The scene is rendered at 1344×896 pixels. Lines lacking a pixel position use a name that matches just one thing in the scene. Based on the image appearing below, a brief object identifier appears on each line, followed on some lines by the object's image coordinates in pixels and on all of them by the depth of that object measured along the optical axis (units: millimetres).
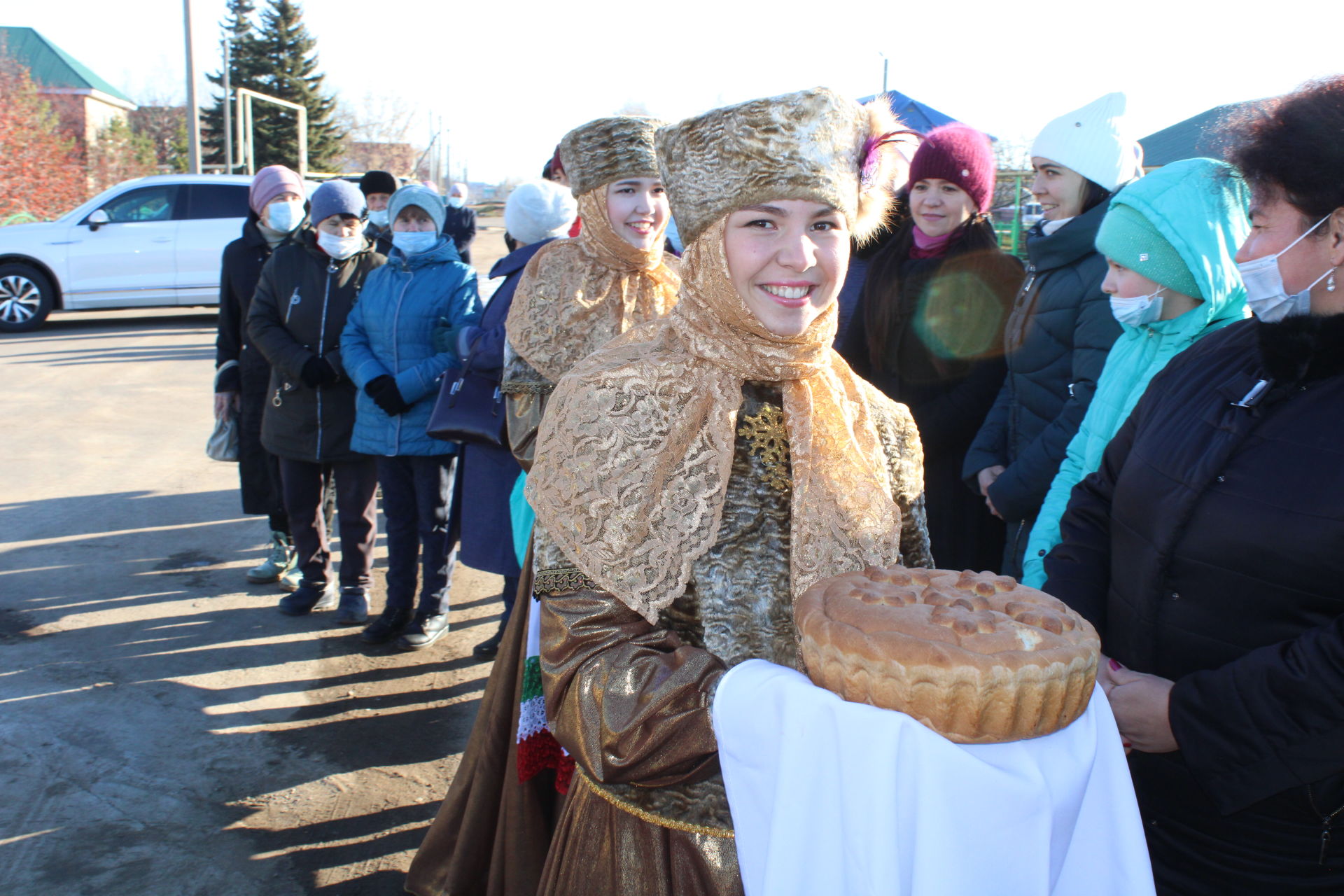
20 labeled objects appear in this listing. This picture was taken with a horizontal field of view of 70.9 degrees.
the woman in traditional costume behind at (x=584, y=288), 2623
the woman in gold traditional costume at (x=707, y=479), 1532
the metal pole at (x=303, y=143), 31094
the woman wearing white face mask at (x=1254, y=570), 1537
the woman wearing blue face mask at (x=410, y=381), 4480
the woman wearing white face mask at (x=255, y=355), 5215
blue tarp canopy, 7887
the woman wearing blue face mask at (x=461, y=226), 7234
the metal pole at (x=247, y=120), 26072
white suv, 13391
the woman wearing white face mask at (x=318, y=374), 4766
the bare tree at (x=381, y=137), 61719
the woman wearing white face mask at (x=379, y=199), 6512
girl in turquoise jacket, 2359
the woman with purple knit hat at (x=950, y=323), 3754
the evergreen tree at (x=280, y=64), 40656
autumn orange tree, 21312
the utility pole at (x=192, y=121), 17641
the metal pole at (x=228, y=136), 27380
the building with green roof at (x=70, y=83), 43156
